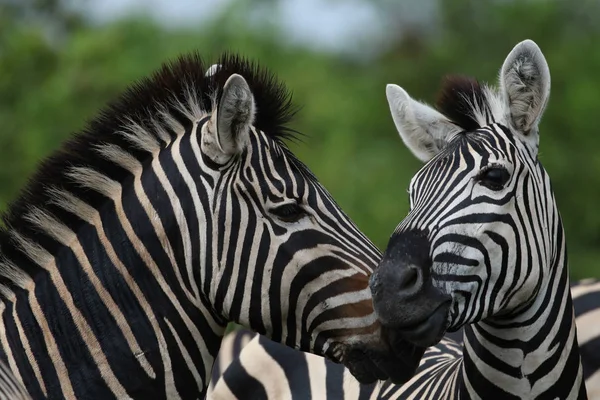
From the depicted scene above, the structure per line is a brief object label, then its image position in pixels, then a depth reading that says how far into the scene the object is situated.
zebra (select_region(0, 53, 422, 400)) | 10.84
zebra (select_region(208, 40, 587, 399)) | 11.00
